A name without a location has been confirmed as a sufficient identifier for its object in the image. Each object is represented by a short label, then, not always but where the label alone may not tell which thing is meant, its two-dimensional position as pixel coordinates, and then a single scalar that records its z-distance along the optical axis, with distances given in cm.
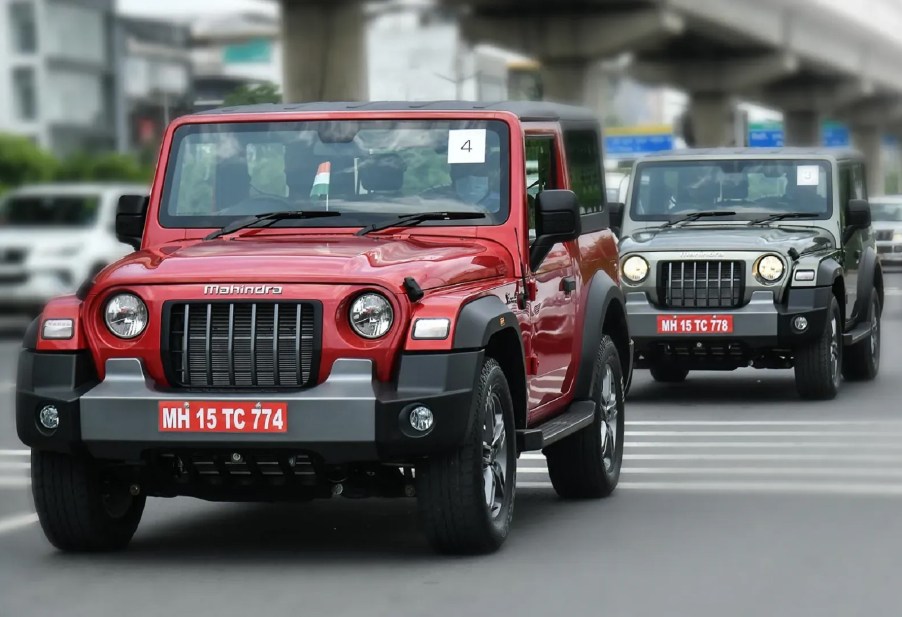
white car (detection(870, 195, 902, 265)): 3095
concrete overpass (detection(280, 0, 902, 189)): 4144
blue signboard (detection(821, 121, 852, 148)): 11369
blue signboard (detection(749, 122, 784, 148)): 7374
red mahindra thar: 745
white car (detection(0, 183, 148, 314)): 2425
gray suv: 1462
